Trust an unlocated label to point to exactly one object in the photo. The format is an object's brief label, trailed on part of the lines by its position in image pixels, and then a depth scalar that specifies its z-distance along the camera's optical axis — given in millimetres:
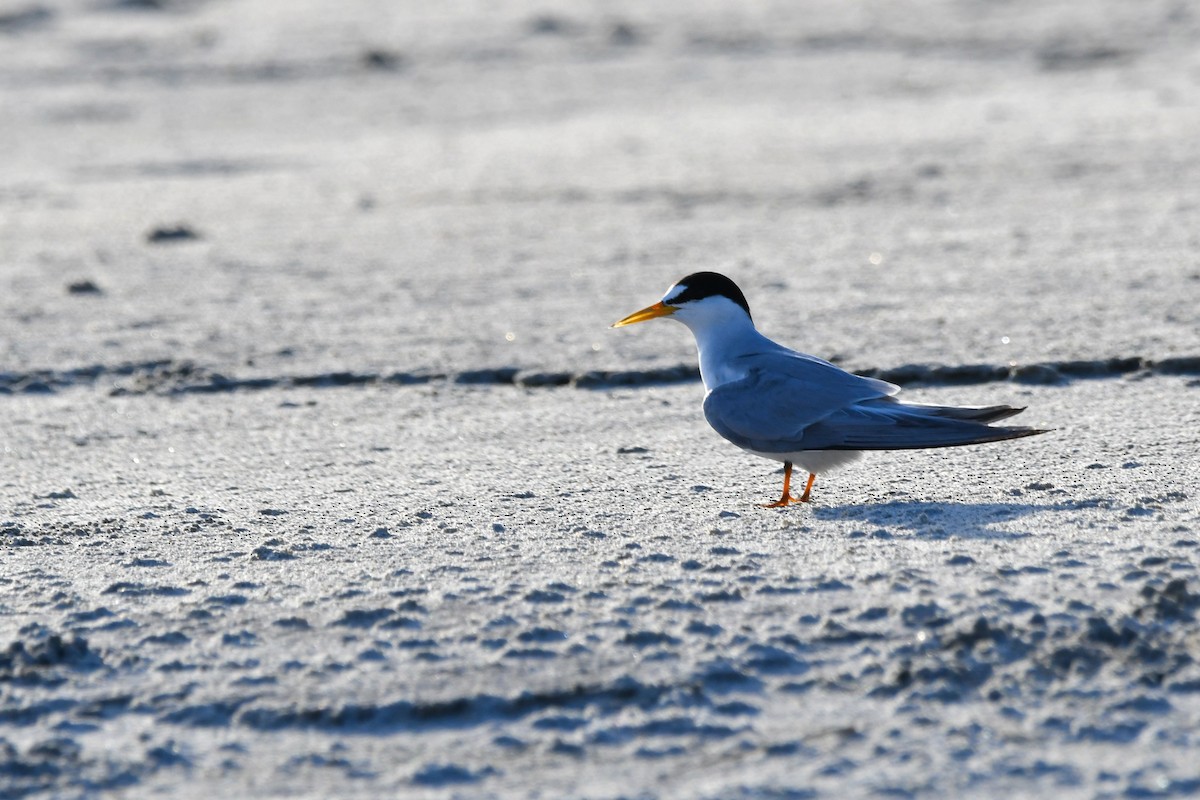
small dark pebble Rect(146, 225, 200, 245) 15258
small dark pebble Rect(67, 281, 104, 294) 13195
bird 7488
